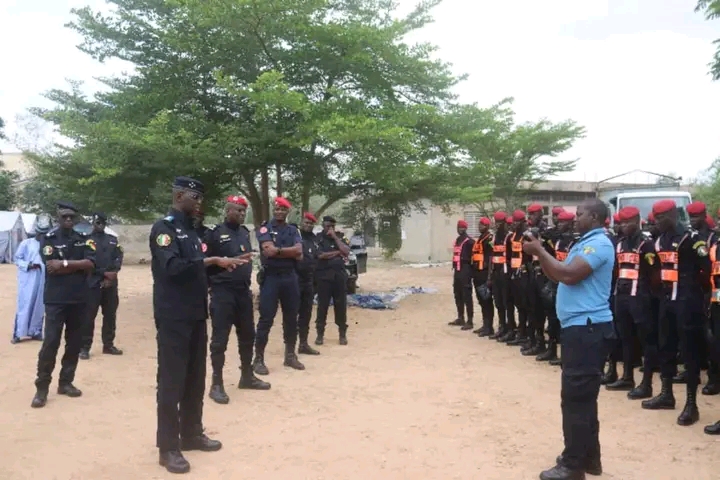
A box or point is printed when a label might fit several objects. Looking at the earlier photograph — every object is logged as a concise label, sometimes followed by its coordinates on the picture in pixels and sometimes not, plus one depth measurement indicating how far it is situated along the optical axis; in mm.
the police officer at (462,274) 11156
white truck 14883
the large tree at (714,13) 11180
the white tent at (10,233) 28188
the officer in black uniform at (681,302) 5617
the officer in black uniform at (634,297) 6332
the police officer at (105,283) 8570
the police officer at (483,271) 10477
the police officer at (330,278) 9586
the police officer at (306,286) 8891
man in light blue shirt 4148
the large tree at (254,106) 10727
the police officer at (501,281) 9858
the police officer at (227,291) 6355
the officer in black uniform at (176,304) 4484
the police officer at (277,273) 7398
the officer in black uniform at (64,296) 6215
